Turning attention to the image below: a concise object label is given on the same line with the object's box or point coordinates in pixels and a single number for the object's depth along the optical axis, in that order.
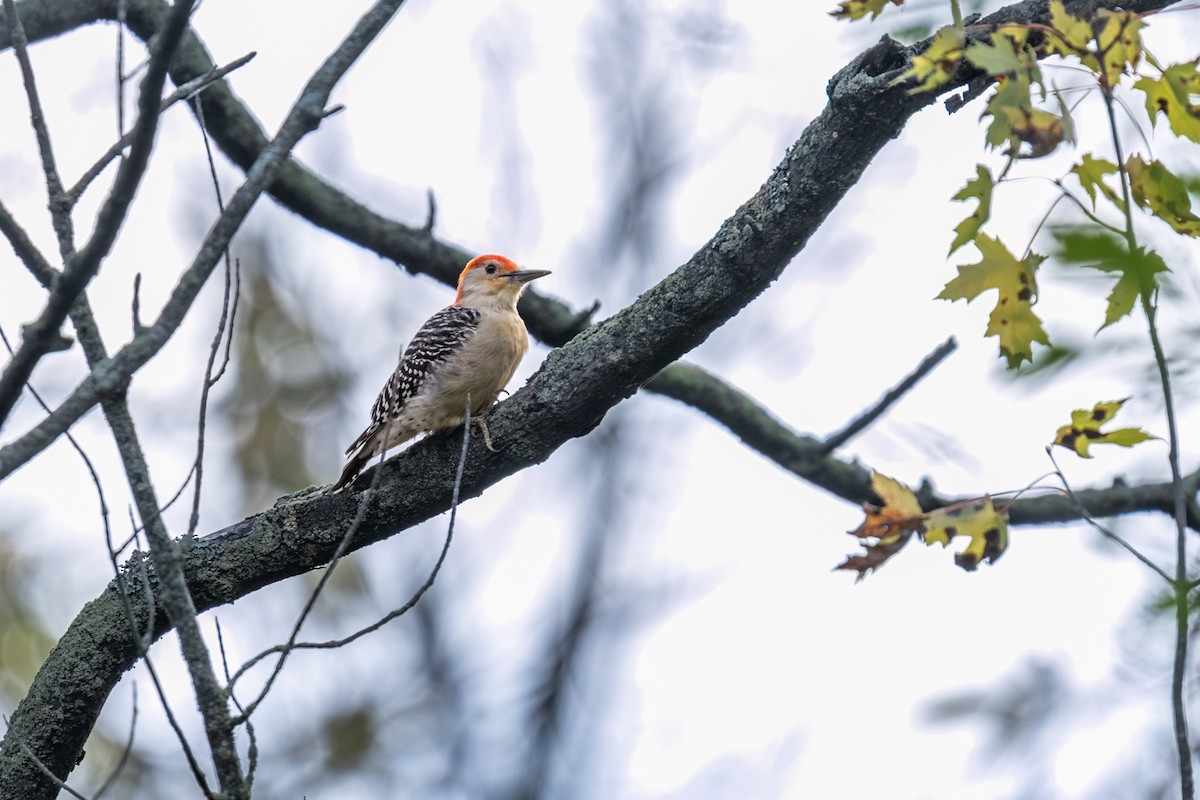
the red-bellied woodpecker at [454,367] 10.41
